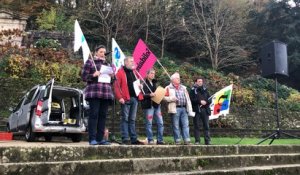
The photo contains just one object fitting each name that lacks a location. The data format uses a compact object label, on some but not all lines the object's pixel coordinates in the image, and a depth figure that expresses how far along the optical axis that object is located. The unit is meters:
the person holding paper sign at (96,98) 7.54
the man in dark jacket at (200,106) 11.52
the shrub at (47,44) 20.40
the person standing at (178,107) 10.52
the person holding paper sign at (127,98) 8.95
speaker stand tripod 10.85
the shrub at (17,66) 15.91
